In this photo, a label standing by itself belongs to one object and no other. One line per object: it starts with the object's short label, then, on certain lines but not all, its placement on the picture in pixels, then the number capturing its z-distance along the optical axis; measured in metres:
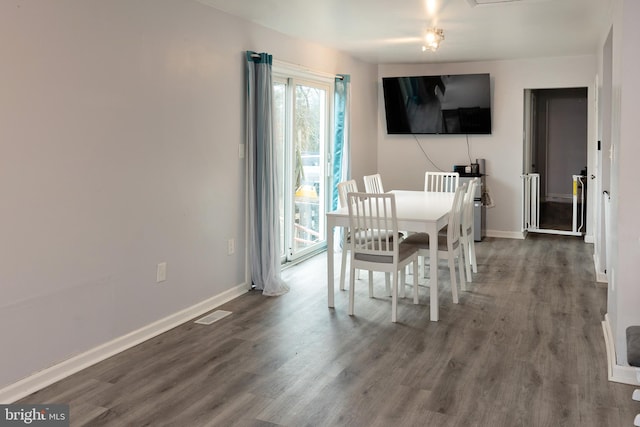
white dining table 3.98
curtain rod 4.62
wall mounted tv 7.22
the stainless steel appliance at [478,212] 7.15
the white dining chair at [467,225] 4.89
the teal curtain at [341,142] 6.46
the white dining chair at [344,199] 4.73
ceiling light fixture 4.54
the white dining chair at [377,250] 3.95
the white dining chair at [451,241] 4.36
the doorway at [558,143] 10.55
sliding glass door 5.62
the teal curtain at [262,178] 4.64
